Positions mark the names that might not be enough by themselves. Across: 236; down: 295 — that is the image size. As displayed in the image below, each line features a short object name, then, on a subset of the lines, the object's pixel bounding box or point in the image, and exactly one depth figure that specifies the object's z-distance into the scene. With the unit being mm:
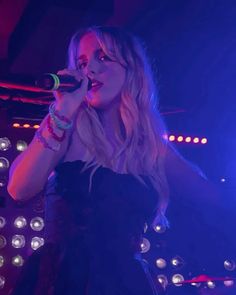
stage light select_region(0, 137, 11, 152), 3006
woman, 1745
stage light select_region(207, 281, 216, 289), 3043
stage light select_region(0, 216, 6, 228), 2967
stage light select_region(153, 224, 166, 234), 3047
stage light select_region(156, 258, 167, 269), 3010
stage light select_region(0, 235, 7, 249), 2934
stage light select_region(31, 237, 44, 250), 2982
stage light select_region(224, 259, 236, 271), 3086
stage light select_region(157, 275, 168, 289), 2957
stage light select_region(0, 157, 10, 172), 3000
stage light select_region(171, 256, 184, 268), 3037
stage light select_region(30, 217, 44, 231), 3027
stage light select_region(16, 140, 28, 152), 3033
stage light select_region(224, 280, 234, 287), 3076
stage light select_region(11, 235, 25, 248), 2956
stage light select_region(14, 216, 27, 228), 3004
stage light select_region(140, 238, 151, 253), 3014
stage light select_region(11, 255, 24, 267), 2914
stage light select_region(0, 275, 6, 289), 2836
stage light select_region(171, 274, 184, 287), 3010
